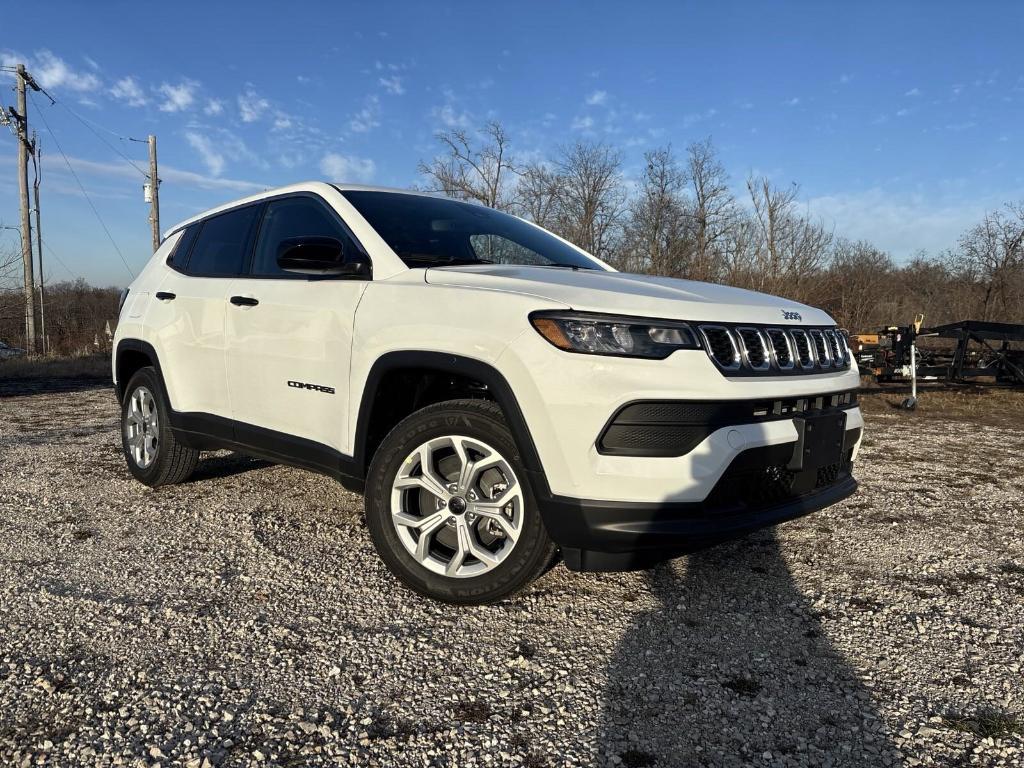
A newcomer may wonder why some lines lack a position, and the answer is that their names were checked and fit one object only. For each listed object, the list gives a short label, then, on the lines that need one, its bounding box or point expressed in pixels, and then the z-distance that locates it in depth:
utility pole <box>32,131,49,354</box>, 21.05
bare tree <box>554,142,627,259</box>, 28.58
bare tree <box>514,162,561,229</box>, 27.48
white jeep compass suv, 2.39
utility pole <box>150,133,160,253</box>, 21.88
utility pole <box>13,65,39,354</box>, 19.89
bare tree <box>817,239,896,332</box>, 23.14
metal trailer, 10.51
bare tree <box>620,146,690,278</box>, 28.72
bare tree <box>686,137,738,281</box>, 21.00
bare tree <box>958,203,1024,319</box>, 24.88
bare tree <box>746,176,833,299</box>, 19.86
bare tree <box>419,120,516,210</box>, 25.48
